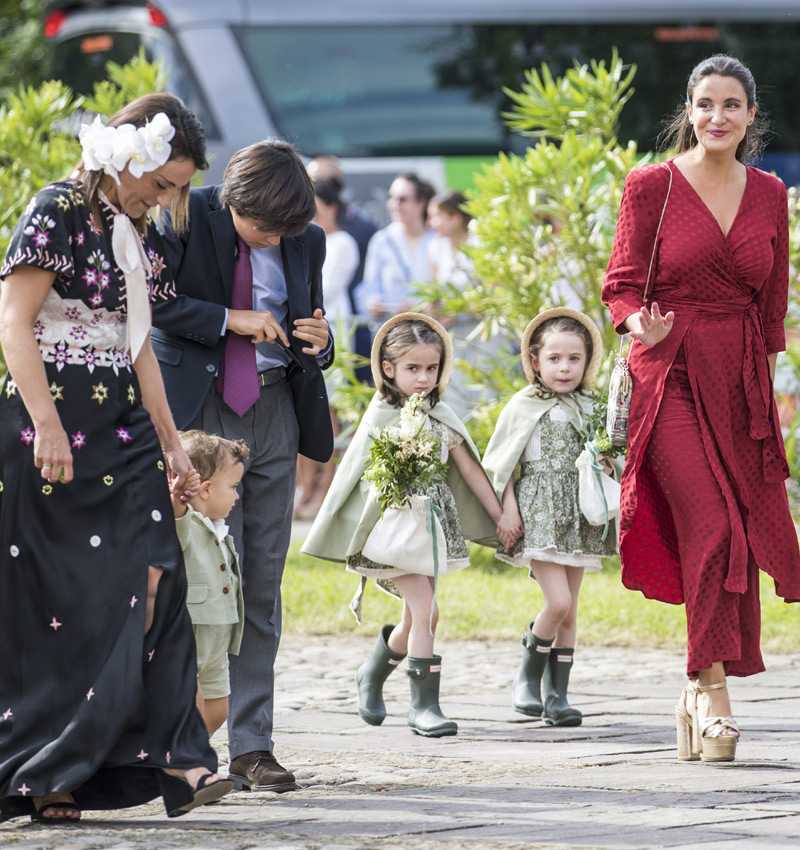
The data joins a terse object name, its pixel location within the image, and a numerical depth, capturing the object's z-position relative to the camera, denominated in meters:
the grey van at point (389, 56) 30.03
